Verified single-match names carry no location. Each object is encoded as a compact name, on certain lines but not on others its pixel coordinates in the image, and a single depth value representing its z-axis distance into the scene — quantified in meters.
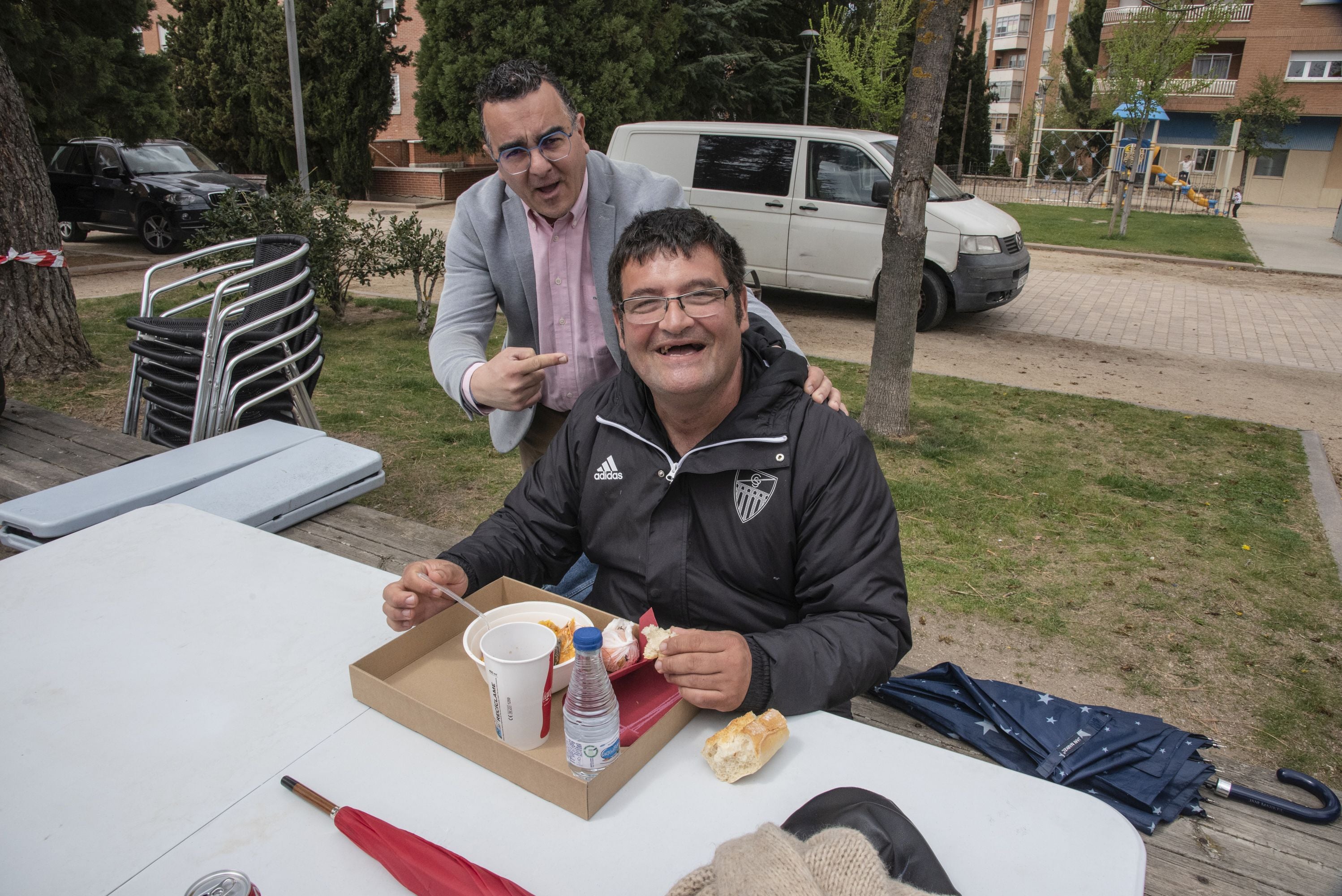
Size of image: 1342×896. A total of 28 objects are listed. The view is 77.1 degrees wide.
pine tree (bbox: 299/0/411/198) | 19.22
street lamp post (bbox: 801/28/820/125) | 19.55
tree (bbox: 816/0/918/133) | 19.75
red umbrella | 1.11
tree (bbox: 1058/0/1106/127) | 42.16
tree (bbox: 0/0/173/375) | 6.14
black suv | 13.06
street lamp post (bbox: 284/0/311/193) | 11.67
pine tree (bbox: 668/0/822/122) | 19.28
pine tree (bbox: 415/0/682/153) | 17.77
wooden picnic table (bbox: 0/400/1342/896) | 1.48
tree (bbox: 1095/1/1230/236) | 17.06
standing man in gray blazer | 2.38
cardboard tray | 1.31
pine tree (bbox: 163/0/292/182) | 19.80
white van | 8.95
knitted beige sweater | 0.98
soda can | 1.10
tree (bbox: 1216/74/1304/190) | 32.31
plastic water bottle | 1.28
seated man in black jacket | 1.75
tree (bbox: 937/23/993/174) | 28.42
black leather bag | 1.12
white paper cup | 1.34
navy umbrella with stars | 1.71
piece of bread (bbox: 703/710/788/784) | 1.37
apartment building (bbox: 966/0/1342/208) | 34.00
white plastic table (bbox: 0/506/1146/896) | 1.21
